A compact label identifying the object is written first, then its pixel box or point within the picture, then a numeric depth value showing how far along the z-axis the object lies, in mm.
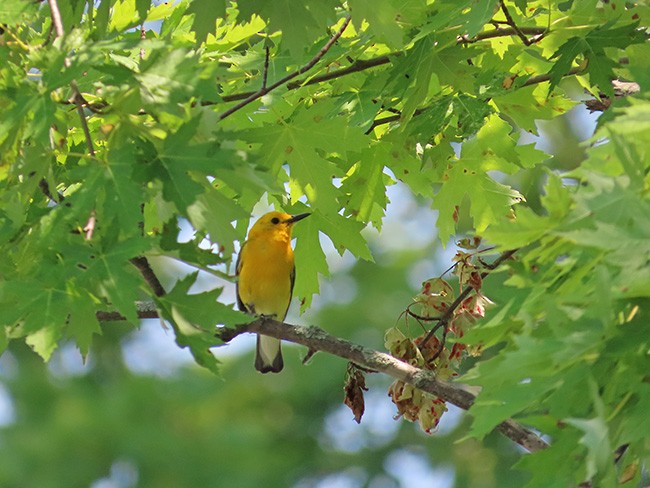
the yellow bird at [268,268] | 12242
